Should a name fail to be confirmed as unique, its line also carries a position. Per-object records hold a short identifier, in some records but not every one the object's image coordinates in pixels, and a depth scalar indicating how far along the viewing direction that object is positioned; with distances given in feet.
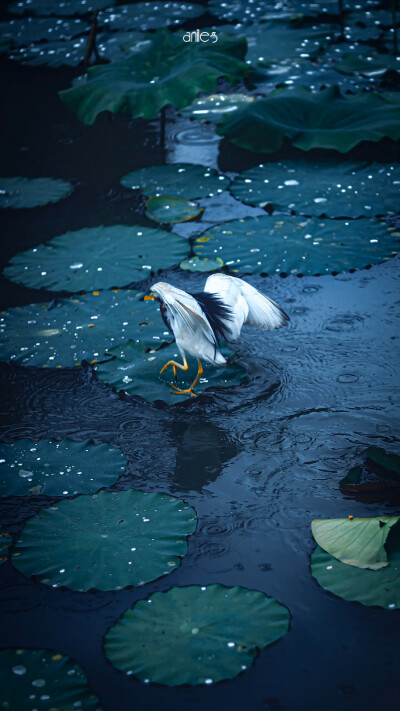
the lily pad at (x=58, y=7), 27.91
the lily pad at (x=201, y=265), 14.62
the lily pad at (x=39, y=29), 25.94
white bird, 10.57
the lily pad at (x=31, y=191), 17.75
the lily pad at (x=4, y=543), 9.02
